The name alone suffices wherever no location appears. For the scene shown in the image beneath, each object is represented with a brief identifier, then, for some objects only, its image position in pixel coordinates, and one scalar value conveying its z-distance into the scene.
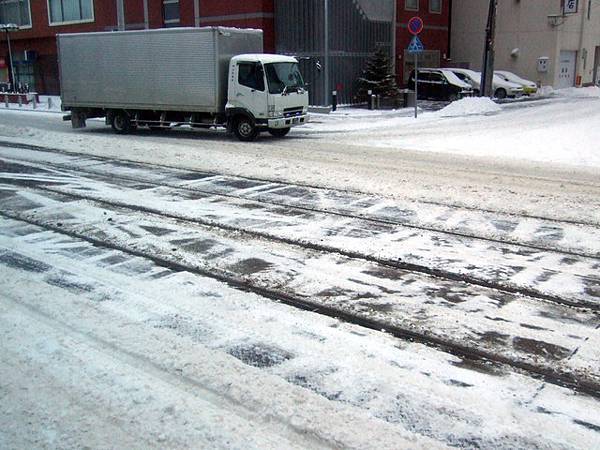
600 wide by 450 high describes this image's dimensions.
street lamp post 41.24
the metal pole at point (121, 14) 38.16
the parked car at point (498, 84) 32.72
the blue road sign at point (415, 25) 22.05
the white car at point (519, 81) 34.44
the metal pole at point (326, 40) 27.35
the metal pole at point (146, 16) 36.56
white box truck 17.94
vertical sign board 35.31
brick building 29.02
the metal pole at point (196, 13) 32.93
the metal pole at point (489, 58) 26.16
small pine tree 28.91
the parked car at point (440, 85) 31.25
